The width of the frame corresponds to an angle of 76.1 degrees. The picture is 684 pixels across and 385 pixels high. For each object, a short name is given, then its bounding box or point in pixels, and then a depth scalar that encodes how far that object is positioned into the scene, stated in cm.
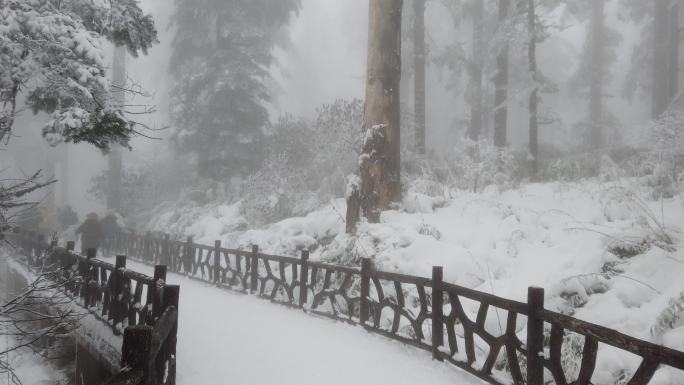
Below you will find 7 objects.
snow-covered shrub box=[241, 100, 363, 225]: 1362
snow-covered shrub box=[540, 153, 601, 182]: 1123
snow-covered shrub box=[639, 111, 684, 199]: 704
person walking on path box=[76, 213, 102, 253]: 1599
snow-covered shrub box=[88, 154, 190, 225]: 2353
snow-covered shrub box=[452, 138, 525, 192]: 1018
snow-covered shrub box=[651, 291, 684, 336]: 422
